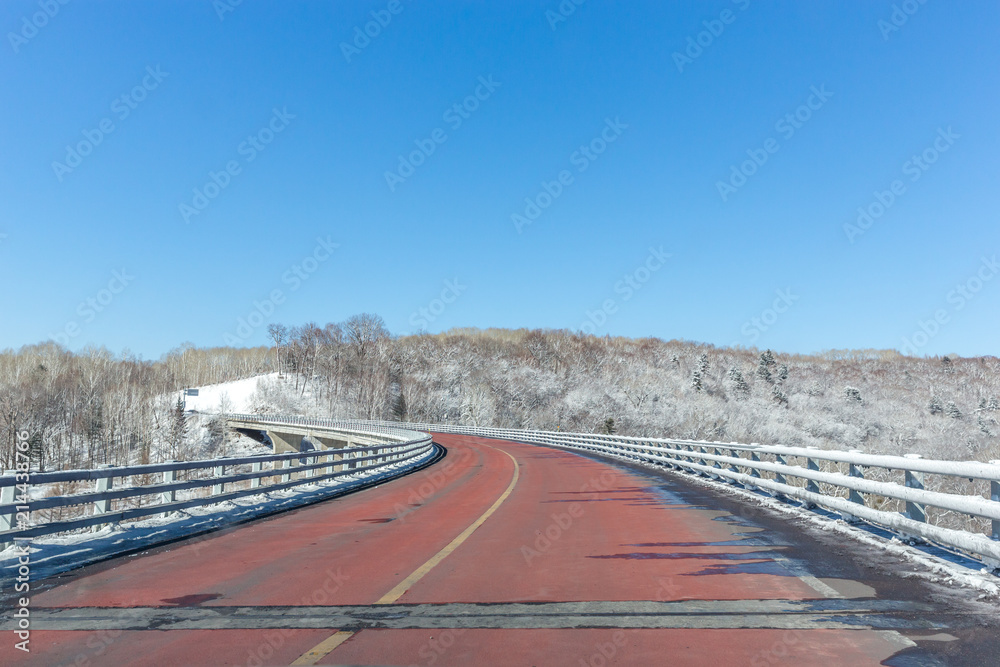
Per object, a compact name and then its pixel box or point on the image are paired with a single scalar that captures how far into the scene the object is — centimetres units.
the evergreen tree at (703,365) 11606
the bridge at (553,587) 420
